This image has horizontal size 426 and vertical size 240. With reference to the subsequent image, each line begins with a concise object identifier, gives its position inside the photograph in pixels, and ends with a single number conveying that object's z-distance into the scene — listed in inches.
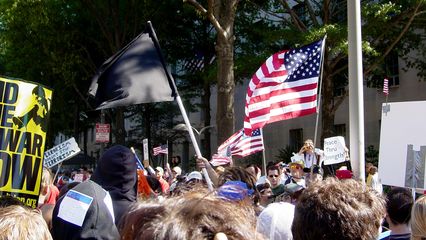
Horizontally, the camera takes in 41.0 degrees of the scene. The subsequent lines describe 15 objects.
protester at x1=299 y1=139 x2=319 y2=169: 458.3
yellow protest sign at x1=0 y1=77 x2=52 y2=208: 195.5
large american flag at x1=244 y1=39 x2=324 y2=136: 310.2
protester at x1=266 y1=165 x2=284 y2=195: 354.9
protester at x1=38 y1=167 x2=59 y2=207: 221.5
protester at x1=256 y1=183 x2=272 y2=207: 249.1
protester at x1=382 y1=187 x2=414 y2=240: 160.9
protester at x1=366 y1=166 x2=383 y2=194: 423.1
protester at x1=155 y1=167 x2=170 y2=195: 529.4
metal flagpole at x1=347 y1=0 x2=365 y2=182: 232.8
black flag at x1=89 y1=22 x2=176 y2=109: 243.0
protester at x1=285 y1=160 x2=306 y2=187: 358.6
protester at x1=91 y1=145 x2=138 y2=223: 162.1
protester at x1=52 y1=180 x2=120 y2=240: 131.9
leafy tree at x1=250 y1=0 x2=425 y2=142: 613.3
